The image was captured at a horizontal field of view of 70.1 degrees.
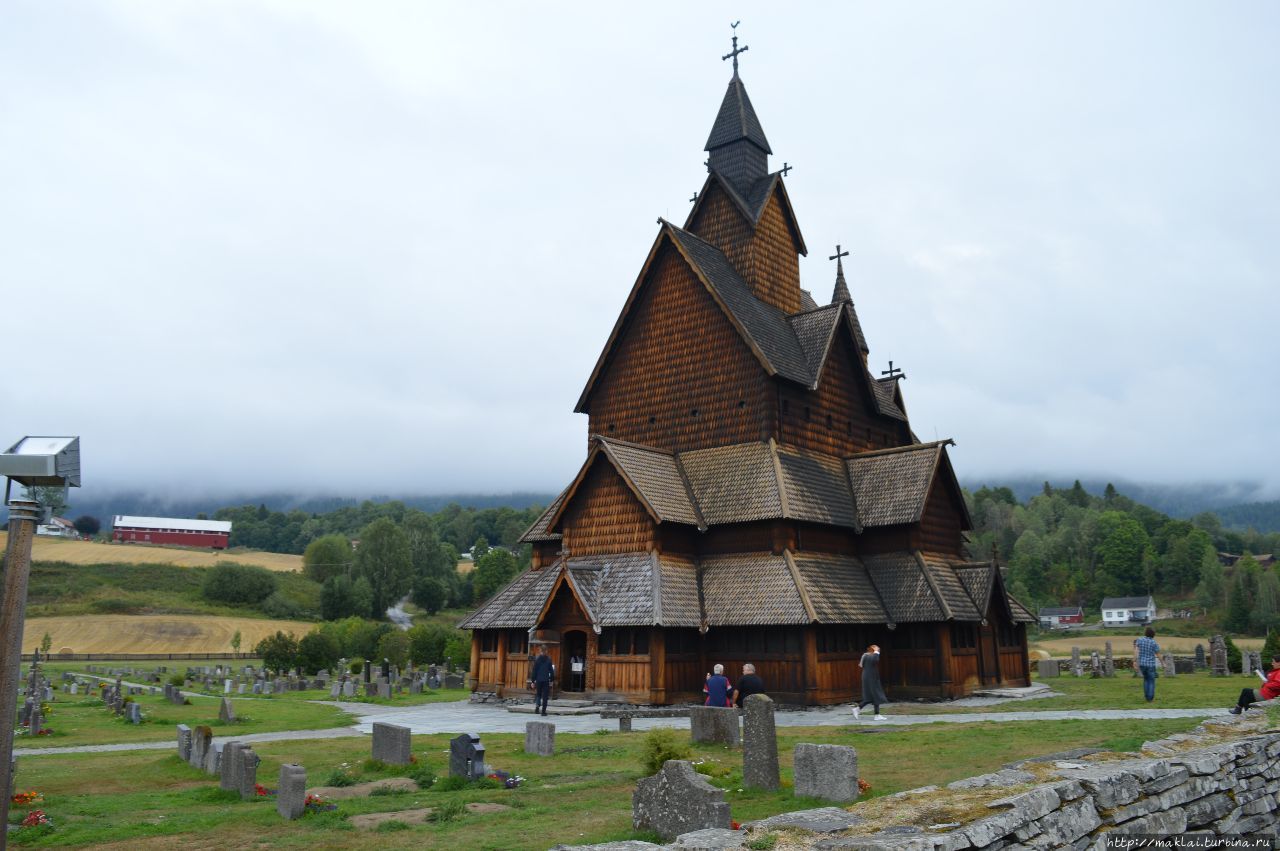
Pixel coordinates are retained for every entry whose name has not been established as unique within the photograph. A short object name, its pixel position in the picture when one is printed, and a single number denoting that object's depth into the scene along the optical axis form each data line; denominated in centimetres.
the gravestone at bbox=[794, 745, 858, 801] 1118
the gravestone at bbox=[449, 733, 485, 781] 1414
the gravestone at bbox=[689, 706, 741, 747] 1706
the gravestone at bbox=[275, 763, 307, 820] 1212
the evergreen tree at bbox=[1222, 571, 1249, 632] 11088
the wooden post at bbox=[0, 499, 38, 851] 910
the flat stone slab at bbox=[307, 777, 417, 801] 1373
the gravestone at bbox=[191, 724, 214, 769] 1694
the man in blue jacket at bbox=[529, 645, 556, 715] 2488
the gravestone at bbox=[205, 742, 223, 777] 1622
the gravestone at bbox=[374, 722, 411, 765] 1599
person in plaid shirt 2302
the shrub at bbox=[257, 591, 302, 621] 10544
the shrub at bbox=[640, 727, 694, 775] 1259
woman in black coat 2234
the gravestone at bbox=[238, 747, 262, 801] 1394
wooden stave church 2742
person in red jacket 1489
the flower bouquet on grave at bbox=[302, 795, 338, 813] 1233
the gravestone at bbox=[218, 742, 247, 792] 1416
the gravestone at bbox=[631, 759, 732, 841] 925
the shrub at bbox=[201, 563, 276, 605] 10869
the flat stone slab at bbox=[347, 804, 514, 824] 1146
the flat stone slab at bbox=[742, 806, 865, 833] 708
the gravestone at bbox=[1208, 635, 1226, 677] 3654
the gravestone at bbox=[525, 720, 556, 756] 1695
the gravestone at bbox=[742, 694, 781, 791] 1249
